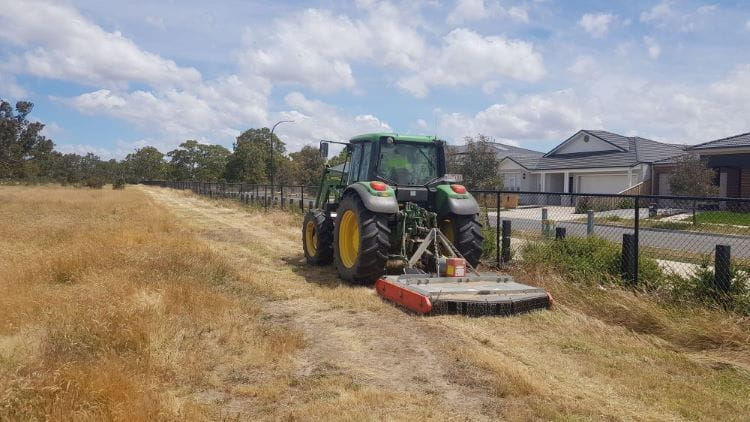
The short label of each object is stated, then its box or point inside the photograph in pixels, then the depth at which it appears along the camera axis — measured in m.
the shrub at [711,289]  6.11
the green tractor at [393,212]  7.94
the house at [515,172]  41.81
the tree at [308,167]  44.48
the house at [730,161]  26.81
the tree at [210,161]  77.88
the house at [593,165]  33.16
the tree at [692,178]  24.23
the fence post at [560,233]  8.93
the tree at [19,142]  40.75
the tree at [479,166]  31.62
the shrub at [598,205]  11.54
